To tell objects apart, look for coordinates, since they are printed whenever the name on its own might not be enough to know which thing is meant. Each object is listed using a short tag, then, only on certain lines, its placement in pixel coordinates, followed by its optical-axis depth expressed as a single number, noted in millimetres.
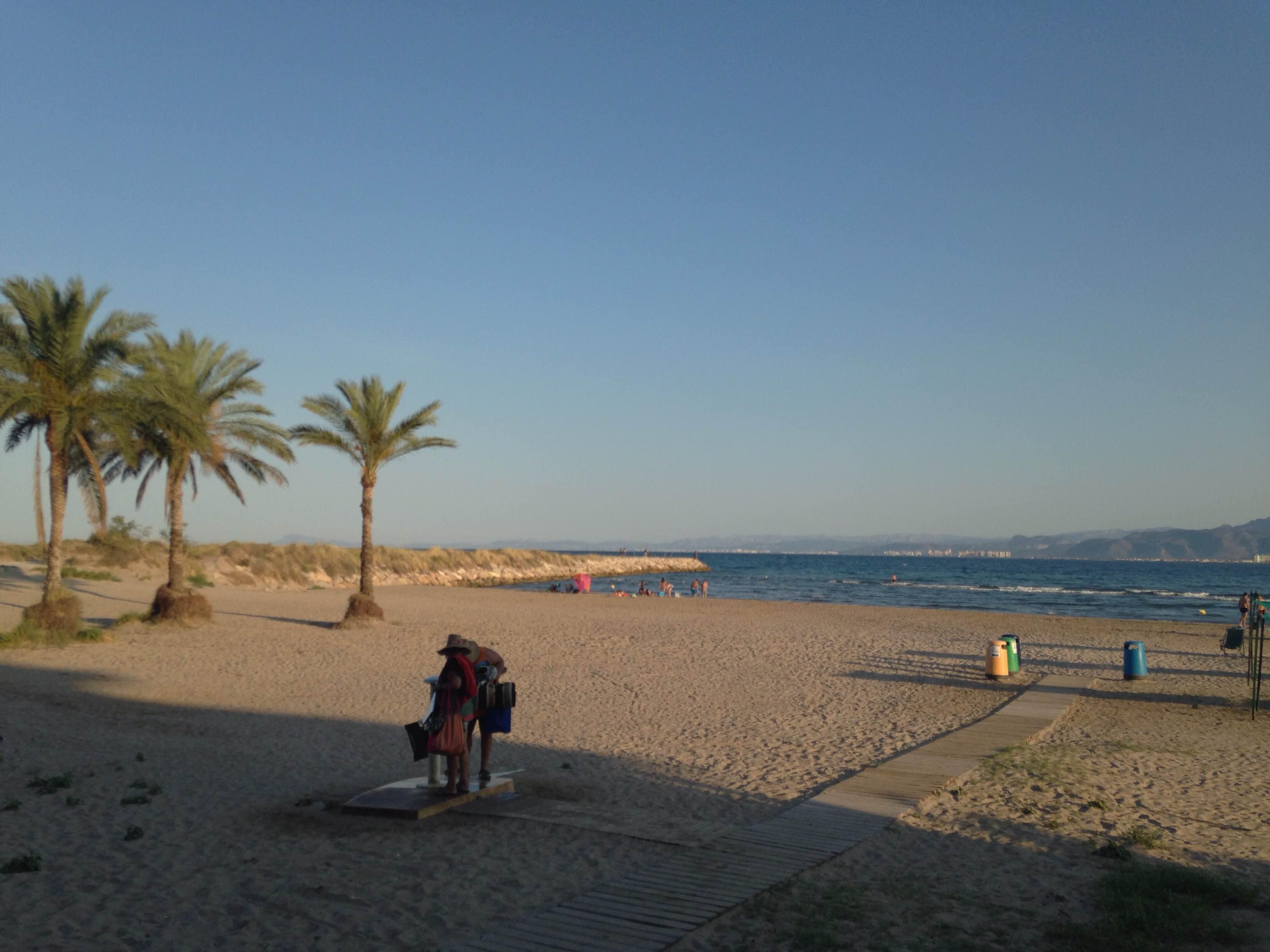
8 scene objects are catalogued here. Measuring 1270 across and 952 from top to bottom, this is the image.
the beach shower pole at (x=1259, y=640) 12164
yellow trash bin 16484
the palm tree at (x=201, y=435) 20375
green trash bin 16891
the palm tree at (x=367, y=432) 23062
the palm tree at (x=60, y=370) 16828
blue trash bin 16422
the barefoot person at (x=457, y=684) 7379
